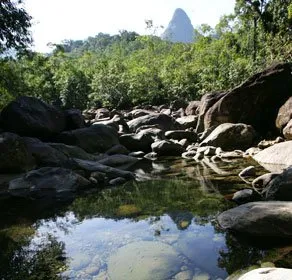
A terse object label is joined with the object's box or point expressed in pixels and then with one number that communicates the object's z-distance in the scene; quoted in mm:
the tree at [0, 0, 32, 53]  15188
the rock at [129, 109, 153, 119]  23369
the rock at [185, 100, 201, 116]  21733
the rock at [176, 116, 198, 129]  18812
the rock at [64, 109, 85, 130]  15445
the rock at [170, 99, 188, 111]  28627
